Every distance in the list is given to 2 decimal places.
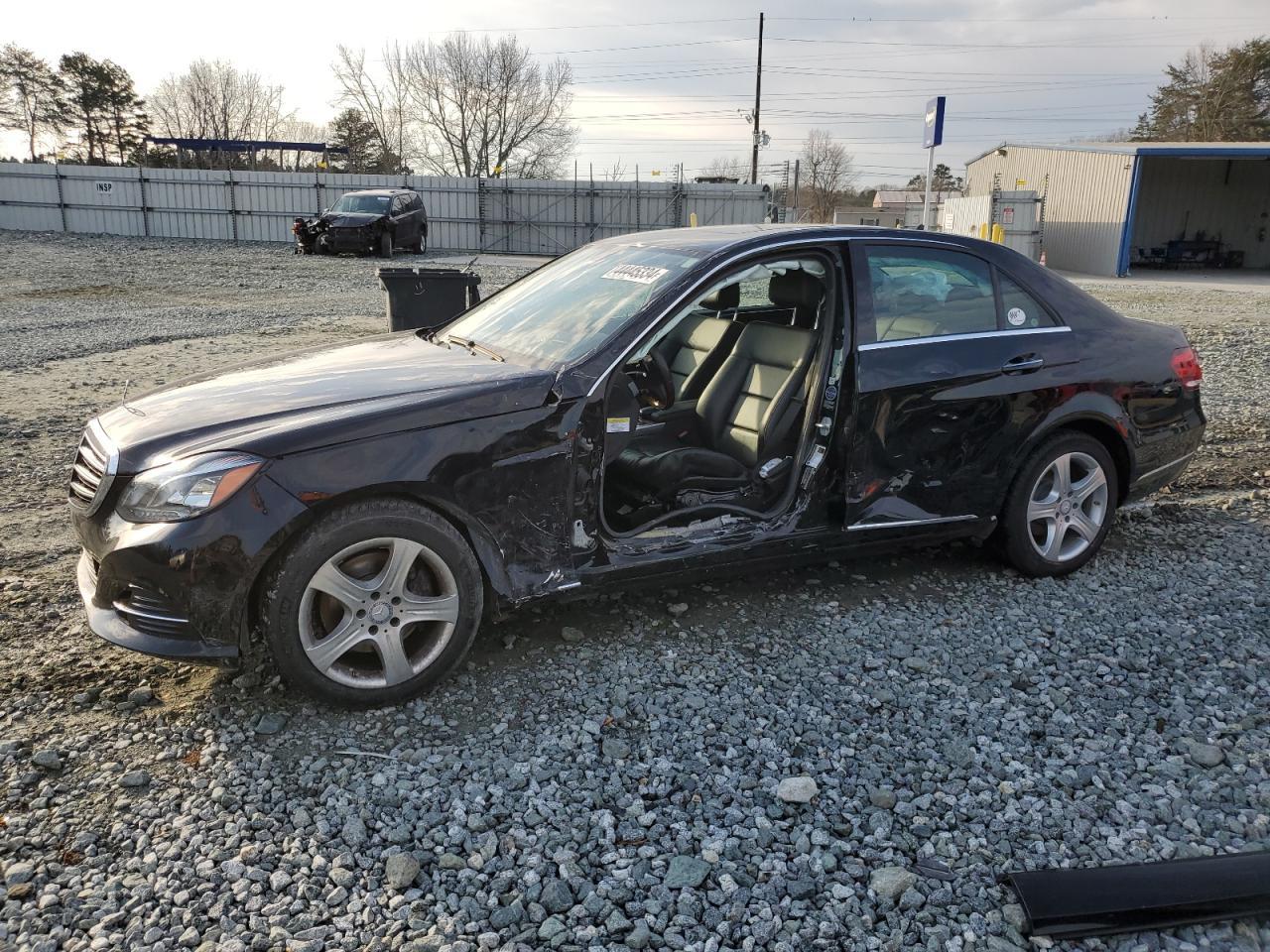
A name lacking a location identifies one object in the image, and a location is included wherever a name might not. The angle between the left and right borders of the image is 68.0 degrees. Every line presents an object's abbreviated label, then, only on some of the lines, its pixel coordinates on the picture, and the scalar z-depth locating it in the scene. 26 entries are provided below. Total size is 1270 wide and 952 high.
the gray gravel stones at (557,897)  2.48
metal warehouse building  31.16
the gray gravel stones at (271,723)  3.21
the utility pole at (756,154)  40.56
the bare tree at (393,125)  59.16
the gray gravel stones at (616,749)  3.14
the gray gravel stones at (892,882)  2.53
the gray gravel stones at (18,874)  2.48
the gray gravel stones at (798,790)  2.93
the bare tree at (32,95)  51.00
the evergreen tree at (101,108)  52.06
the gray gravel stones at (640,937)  2.35
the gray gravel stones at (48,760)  2.97
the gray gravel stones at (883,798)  2.90
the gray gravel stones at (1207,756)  3.13
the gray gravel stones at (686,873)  2.56
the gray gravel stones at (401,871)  2.54
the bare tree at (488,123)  57.28
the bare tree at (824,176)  65.44
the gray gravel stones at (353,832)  2.70
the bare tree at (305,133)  61.16
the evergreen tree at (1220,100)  46.97
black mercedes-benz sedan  3.12
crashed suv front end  24.06
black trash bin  8.76
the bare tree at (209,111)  59.22
